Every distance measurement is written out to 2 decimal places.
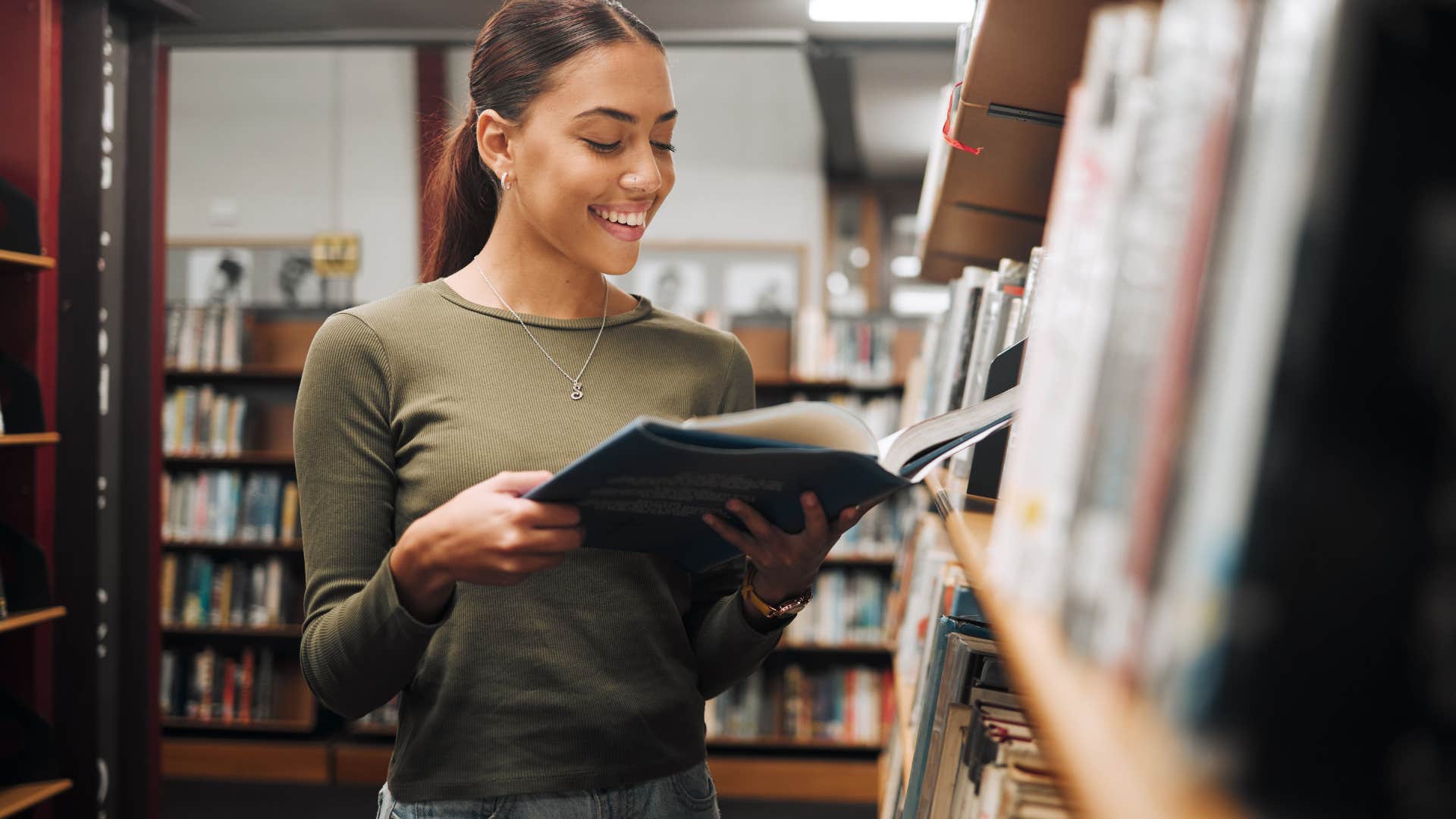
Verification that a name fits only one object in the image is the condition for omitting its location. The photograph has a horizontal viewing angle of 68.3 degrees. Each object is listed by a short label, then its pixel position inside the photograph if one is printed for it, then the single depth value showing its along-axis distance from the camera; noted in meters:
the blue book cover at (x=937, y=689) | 1.20
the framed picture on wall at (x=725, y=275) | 6.24
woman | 1.04
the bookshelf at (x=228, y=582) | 4.44
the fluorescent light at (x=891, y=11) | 3.82
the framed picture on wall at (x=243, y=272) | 5.79
